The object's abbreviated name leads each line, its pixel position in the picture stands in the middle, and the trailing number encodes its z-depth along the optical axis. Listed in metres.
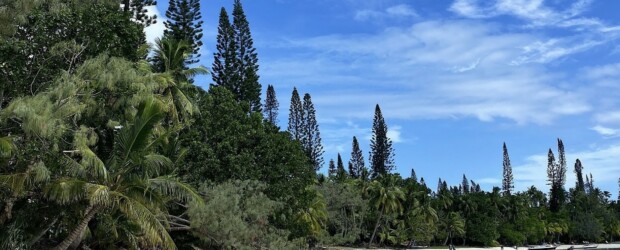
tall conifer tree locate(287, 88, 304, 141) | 60.03
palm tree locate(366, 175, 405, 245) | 55.06
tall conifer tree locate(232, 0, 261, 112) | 39.22
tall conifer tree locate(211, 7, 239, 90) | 39.19
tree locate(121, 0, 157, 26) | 26.80
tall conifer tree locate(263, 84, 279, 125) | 59.19
